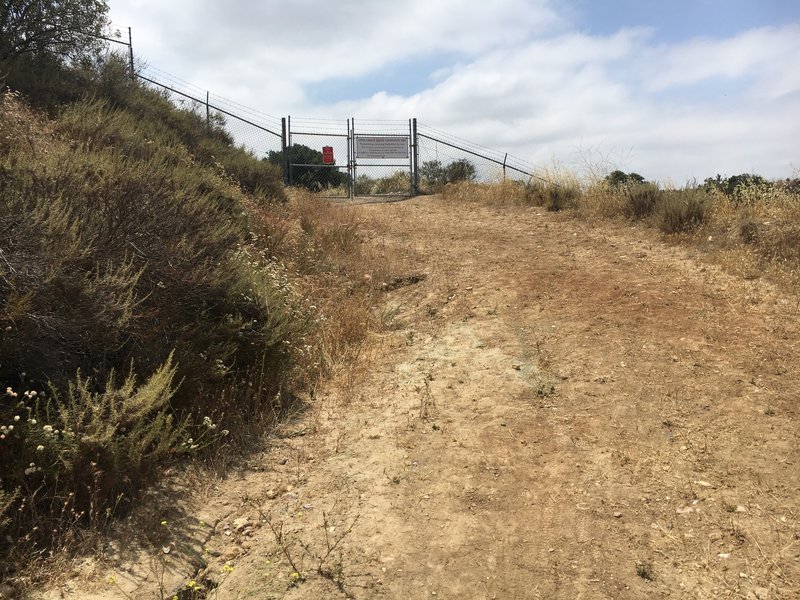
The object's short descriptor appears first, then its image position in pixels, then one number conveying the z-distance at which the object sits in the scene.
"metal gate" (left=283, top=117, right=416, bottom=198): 15.83
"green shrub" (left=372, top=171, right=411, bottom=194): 17.20
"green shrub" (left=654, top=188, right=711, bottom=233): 8.48
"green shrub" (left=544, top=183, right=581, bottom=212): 11.39
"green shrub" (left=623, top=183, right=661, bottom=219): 9.62
